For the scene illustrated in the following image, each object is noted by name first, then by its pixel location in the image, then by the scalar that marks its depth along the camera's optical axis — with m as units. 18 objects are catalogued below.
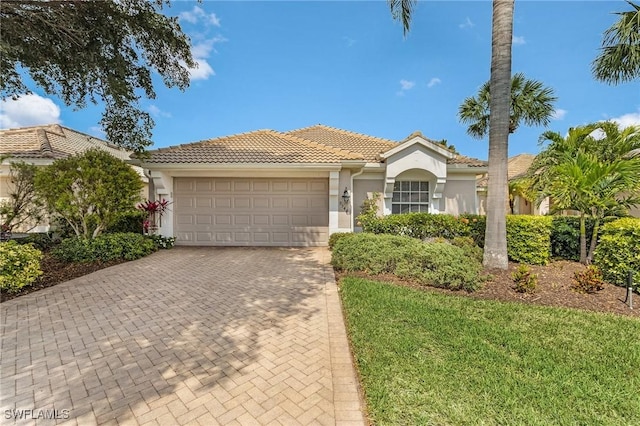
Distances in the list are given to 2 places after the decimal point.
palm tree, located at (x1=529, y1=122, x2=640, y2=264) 6.95
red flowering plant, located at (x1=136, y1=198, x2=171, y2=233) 10.74
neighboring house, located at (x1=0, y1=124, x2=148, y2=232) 12.29
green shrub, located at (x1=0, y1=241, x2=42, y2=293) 5.71
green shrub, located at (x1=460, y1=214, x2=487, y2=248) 9.16
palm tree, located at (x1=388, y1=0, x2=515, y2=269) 6.57
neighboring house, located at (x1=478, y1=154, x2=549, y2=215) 18.41
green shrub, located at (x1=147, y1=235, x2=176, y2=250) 10.64
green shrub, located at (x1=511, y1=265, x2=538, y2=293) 5.69
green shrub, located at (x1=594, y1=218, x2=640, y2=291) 5.80
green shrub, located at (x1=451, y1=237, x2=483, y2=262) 7.43
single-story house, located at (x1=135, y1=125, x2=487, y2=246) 11.11
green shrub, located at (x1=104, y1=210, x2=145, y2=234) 11.38
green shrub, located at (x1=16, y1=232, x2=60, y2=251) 9.85
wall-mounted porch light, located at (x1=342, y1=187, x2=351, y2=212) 11.48
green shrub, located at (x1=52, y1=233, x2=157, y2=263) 8.40
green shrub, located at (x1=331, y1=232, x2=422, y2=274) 7.14
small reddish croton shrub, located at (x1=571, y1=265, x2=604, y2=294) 5.64
